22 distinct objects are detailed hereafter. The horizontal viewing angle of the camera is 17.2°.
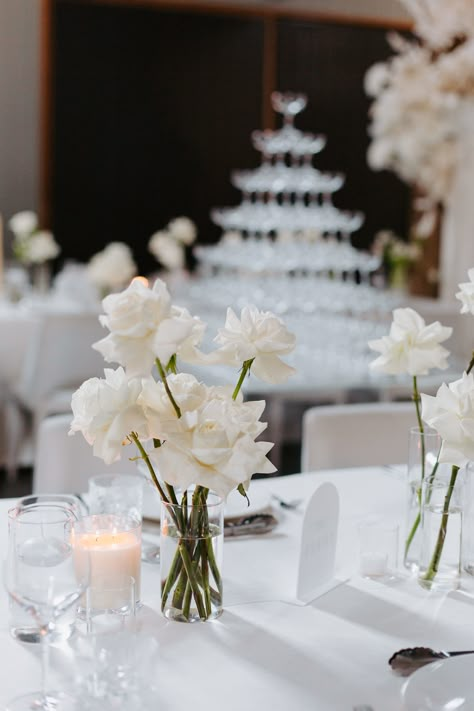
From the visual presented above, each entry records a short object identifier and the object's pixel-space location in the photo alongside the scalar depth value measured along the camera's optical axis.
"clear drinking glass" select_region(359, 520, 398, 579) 1.73
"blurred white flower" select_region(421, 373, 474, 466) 1.58
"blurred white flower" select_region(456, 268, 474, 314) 1.62
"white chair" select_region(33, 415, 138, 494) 2.23
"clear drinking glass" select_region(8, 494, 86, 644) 1.48
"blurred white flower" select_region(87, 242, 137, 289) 5.13
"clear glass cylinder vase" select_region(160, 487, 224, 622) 1.55
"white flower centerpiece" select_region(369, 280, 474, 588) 1.68
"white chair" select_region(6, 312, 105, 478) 4.13
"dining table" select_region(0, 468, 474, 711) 1.46
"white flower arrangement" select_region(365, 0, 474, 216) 3.97
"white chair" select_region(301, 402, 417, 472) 2.37
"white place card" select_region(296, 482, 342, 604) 1.66
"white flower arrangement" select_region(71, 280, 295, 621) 1.43
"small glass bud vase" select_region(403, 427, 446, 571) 1.75
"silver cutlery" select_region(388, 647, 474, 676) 1.50
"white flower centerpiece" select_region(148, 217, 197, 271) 5.63
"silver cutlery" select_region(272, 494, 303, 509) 1.99
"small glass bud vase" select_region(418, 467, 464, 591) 1.69
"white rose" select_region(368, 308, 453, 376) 1.70
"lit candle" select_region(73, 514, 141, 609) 1.59
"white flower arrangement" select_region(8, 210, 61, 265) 5.59
